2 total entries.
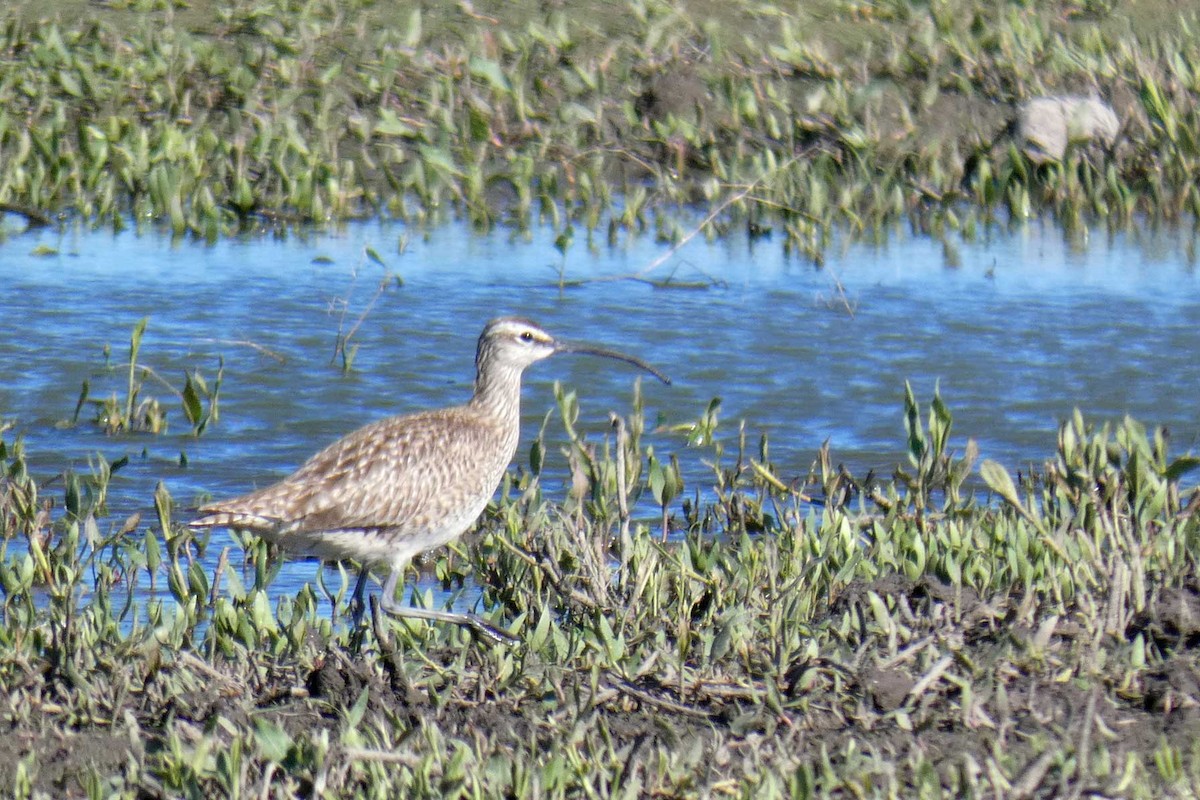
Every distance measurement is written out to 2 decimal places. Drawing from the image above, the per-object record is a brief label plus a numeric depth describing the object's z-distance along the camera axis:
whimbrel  11.67
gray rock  24.27
